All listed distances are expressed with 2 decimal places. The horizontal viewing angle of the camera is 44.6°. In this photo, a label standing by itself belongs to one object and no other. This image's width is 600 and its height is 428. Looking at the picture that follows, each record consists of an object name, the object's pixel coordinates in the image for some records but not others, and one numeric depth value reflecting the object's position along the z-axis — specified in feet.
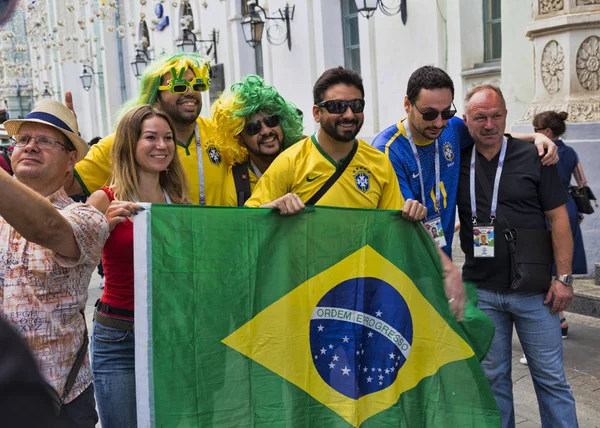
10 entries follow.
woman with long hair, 9.75
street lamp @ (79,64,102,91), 94.12
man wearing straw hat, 7.93
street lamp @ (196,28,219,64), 62.75
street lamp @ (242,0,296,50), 49.59
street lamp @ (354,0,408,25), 37.27
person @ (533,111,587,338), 20.39
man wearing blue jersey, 11.95
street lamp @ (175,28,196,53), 55.52
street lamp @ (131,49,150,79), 72.43
